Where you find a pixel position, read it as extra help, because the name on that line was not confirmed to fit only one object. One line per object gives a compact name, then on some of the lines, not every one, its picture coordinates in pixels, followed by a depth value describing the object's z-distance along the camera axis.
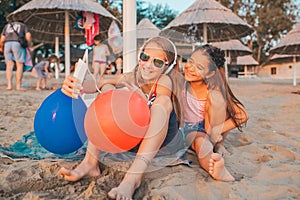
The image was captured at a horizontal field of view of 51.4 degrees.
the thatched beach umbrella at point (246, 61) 26.58
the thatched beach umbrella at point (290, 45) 9.48
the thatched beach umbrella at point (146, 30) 12.52
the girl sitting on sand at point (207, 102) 2.06
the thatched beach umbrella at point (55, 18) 6.83
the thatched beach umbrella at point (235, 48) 13.20
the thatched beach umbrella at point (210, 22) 7.90
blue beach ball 1.81
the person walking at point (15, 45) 5.51
